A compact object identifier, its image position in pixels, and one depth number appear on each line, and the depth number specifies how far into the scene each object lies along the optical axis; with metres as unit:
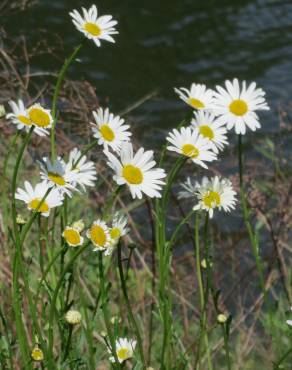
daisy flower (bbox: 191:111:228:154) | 1.54
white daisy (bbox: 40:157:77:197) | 1.45
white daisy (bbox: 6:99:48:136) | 1.46
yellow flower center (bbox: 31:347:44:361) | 1.48
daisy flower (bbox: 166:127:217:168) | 1.48
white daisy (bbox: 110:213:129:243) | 1.44
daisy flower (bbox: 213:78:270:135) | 1.53
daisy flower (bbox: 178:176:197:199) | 1.53
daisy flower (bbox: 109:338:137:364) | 1.51
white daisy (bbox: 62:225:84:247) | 1.45
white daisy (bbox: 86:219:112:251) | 1.42
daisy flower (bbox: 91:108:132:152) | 1.48
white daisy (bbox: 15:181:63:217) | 1.47
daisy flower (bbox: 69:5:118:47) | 1.52
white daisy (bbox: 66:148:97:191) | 1.47
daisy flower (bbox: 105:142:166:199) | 1.43
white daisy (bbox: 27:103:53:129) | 1.45
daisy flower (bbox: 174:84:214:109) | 1.52
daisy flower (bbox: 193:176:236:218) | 1.52
